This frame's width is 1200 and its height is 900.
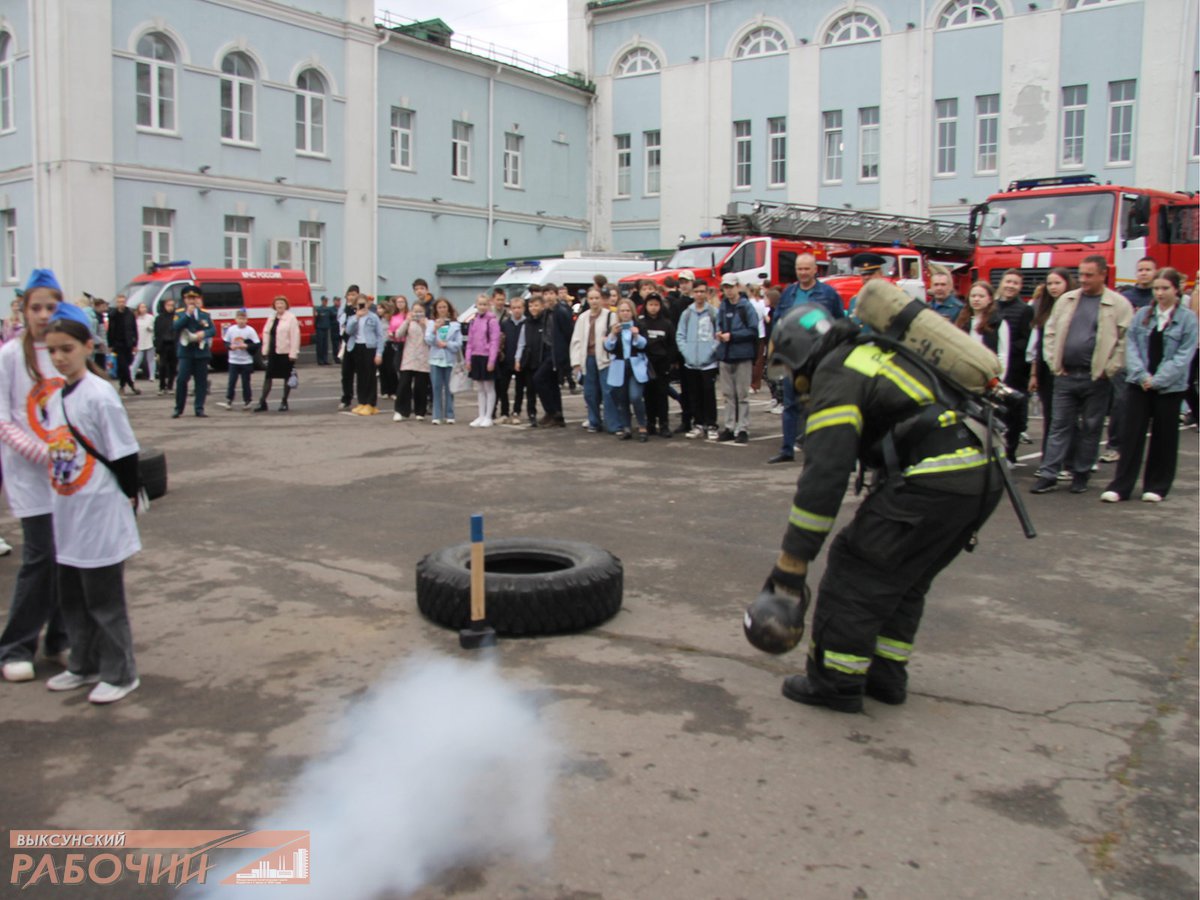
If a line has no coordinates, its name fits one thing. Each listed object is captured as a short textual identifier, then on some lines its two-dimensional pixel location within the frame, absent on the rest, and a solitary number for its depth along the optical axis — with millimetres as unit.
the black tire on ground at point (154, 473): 8688
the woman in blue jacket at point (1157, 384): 8359
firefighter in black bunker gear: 3889
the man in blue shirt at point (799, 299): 9922
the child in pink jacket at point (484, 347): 14039
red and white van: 24250
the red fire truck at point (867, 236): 24875
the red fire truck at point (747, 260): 24812
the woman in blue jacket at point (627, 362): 12453
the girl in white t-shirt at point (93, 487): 4305
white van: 27156
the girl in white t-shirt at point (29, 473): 4508
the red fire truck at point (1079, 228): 19594
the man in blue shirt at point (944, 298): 9422
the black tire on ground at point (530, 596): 5281
